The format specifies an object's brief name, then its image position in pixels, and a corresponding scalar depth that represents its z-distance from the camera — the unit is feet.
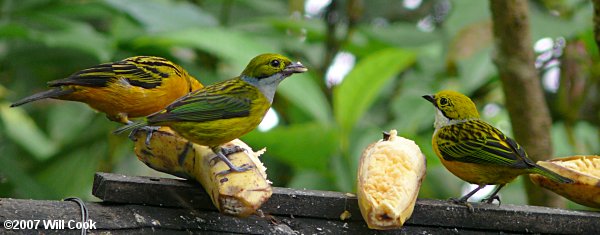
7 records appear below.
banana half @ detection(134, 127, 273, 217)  18.53
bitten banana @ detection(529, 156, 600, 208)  23.35
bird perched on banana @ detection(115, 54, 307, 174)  21.39
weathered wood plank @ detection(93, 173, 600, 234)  20.20
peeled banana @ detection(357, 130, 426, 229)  19.99
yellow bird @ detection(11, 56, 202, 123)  25.22
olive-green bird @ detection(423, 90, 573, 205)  24.00
